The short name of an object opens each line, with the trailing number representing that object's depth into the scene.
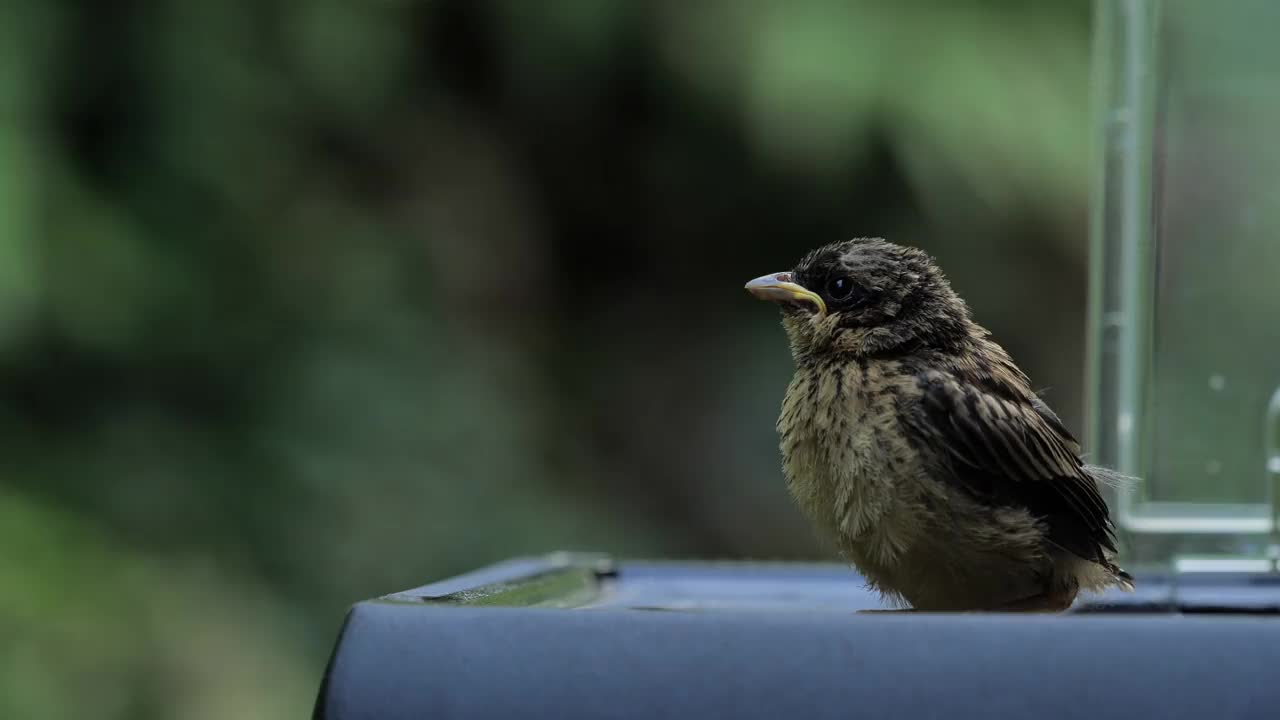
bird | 2.67
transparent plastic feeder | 2.75
